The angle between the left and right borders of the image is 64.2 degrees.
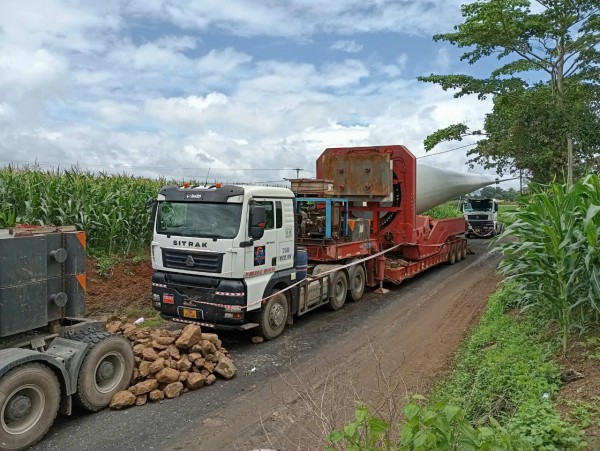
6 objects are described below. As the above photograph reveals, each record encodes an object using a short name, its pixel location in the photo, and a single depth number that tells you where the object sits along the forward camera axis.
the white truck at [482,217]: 27.28
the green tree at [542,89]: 15.57
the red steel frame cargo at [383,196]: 12.76
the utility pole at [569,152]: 14.93
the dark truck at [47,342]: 4.86
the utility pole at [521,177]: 19.73
